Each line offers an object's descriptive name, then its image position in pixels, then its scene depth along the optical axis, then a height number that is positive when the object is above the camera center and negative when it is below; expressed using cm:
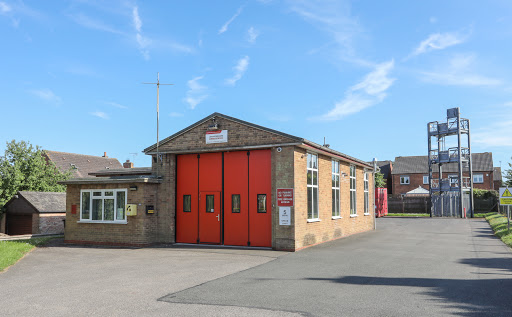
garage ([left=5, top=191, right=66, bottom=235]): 2739 -151
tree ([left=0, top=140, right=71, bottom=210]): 3275 +142
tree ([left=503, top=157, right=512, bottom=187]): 4144 +119
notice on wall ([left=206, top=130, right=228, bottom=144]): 1593 +200
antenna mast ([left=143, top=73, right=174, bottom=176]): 1717 +254
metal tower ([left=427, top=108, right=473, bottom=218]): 4009 +166
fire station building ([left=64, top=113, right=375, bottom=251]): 1473 -20
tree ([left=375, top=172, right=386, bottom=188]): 5850 +120
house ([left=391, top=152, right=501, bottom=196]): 5978 +237
